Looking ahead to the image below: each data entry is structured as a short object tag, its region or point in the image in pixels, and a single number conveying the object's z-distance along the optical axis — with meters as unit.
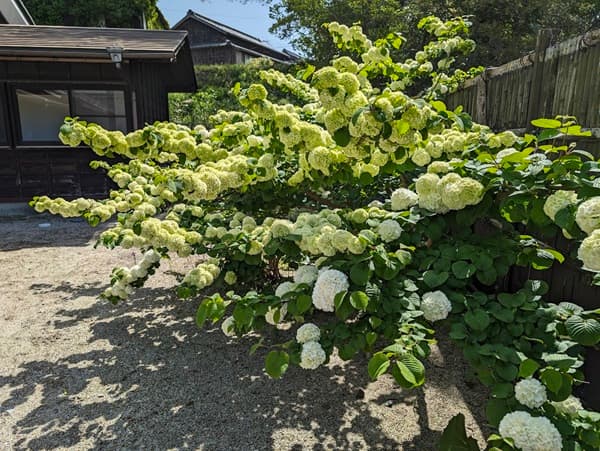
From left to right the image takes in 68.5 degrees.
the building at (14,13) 10.05
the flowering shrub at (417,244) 1.13
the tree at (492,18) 10.84
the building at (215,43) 23.36
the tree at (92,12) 18.19
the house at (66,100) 6.96
